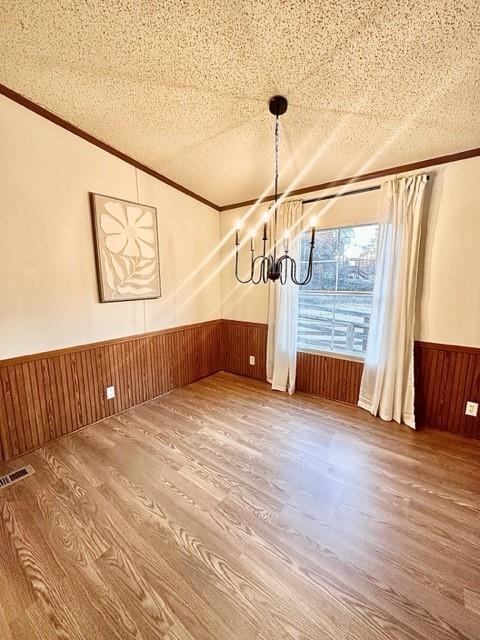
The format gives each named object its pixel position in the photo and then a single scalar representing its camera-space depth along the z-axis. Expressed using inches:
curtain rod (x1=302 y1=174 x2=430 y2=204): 104.7
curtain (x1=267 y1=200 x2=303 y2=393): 120.6
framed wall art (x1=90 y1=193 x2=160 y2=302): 99.6
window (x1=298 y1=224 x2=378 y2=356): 111.8
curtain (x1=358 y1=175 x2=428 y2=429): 94.6
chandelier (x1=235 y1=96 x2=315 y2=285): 71.7
